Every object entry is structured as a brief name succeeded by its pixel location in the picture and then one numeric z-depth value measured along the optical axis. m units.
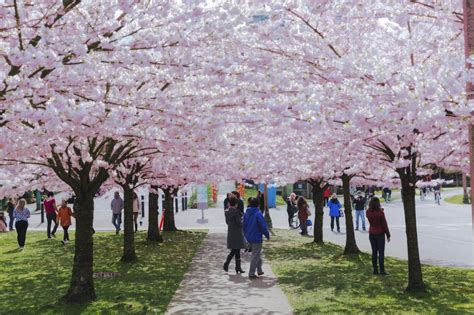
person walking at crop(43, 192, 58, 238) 23.22
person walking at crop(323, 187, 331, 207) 40.31
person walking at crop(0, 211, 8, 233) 24.53
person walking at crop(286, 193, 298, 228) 29.25
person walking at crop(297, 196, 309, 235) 24.64
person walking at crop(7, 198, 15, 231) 28.86
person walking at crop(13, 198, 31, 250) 18.98
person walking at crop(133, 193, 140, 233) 25.55
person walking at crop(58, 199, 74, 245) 21.23
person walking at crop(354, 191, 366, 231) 25.77
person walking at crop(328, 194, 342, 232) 25.53
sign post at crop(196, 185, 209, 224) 34.47
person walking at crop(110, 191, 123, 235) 24.39
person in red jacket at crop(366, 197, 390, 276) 12.73
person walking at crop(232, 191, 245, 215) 21.42
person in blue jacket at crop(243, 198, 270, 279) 12.60
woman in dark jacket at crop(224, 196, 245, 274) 13.46
